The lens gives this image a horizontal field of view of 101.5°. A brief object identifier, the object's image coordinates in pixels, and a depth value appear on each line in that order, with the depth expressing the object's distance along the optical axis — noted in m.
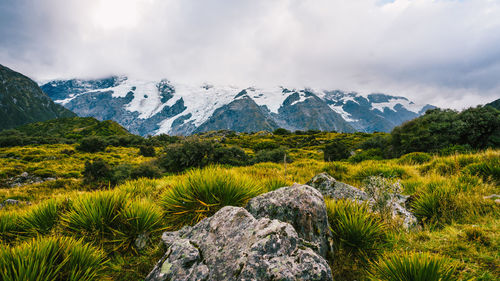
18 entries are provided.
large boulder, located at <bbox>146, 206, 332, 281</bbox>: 2.30
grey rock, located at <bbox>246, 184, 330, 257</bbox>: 3.32
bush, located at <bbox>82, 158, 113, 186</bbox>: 20.53
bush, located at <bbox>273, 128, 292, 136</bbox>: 90.03
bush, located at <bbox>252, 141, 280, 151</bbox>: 53.19
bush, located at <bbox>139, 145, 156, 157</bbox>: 45.71
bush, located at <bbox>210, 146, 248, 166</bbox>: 23.25
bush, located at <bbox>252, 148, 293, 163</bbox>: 28.03
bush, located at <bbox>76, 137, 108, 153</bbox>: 45.34
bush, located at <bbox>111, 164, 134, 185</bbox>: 20.42
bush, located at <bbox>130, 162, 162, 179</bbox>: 17.88
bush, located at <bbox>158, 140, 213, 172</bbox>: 19.80
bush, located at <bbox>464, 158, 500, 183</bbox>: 6.83
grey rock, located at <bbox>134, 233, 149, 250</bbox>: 3.73
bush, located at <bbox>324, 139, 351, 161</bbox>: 28.88
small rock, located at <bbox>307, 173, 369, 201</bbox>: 5.74
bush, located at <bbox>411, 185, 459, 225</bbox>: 4.74
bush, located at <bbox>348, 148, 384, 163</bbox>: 24.63
